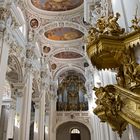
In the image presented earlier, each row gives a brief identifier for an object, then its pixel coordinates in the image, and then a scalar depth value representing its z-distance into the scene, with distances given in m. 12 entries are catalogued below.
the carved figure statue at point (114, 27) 3.27
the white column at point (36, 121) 13.84
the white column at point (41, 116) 14.04
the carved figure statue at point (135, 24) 2.98
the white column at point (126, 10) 3.62
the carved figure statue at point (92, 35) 3.30
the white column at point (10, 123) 16.90
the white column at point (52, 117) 18.01
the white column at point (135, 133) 2.81
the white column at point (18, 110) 10.24
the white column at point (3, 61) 8.14
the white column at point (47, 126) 17.09
